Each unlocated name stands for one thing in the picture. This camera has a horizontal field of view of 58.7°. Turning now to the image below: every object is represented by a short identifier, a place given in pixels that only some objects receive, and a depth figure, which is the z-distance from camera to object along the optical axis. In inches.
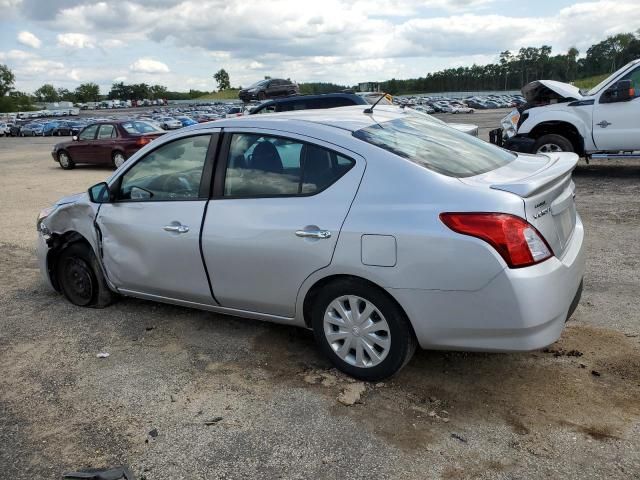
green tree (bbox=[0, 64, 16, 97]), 5349.4
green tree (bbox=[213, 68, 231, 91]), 6929.1
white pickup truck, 378.9
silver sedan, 116.8
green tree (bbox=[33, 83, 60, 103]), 6983.3
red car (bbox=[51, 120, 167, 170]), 643.5
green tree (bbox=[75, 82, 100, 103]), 6806.1
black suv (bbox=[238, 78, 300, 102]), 868.0
